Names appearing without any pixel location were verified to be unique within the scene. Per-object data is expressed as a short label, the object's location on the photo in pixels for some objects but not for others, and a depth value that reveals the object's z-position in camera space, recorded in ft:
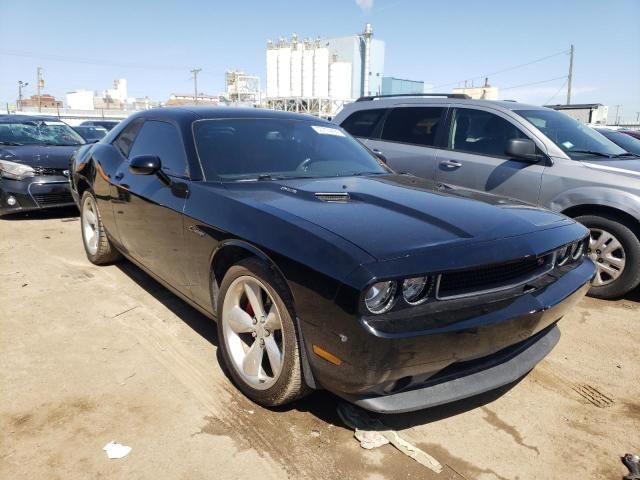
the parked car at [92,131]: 59.57
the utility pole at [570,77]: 131.54
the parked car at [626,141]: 23.71
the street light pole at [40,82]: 231.09
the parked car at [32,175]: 21.59
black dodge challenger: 6.31
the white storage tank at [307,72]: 184.24
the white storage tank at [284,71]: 187.11
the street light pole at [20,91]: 235.32
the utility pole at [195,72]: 210.79
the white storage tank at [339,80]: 183.62
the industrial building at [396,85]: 204.64
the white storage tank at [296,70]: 185.68
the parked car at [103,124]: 72.21
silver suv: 13.53
